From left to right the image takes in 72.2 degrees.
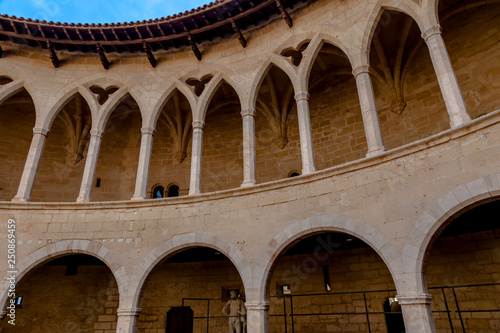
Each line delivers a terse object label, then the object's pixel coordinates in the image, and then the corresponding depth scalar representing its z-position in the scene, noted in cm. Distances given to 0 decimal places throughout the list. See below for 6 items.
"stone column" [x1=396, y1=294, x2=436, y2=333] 539
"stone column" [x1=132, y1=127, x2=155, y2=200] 916
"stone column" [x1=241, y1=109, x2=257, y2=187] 845
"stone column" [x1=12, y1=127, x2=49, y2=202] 919
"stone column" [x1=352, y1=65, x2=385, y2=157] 715
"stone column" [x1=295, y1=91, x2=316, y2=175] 783
